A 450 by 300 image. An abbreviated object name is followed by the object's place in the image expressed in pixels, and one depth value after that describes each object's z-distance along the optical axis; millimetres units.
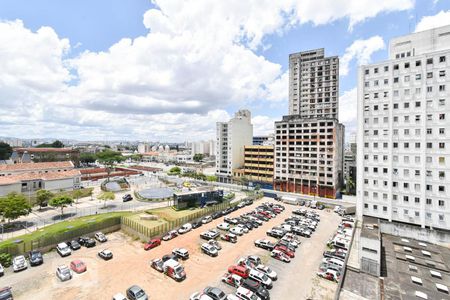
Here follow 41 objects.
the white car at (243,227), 40903
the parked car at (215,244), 33875
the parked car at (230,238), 36656
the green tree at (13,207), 37875
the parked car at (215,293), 22153
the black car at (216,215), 48425
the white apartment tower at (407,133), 40000
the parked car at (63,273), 25938
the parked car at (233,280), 24797
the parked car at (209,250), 32059
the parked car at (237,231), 39800
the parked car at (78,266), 27738
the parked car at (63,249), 32109
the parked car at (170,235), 37550
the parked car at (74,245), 34088
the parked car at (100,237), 36966
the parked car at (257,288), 22609
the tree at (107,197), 53300
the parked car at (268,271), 26384
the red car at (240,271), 26167
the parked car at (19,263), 28016
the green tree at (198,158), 179200
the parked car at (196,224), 43378
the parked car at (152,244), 34406
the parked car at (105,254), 31109
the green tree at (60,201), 45791
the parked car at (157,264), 27908
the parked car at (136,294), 22227
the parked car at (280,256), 30734
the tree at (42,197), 49844
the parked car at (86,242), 35031
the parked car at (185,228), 40478
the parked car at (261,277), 24688
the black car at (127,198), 61719
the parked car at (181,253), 31266
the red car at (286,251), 31919
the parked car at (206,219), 45719
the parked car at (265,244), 34088
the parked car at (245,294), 21922
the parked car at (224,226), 41816
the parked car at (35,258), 29397
